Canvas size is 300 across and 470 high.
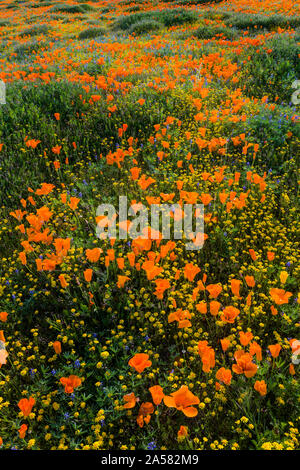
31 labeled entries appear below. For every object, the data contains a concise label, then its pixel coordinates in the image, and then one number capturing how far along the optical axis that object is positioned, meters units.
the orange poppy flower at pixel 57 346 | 2.54
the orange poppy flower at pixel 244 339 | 2.24
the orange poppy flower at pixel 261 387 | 2.12
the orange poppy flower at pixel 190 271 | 2.90
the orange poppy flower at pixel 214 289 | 2.70
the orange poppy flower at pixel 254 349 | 2.17
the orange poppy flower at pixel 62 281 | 2.87
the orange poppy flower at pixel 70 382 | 2.20
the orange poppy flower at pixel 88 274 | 2.89
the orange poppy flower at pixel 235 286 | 2.75
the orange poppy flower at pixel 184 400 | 1.97
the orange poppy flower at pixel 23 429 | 2.09
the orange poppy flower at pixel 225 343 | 2.18
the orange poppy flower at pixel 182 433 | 2.01
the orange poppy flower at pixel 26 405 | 2.12
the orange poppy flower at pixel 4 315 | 2.73
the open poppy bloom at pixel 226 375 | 2.19
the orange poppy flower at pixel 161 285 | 2.71
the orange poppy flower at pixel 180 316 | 2.62
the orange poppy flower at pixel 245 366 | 2.14
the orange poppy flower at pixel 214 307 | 2.62
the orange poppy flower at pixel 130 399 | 2.26
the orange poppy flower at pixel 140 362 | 2.15
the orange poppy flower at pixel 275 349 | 2.13
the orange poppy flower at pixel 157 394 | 2.09
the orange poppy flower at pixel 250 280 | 2.70
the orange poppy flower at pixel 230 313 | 2.43
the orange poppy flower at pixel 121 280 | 2.96
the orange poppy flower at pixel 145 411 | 2.20
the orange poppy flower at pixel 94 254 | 3.04
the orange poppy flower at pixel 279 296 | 2.60
